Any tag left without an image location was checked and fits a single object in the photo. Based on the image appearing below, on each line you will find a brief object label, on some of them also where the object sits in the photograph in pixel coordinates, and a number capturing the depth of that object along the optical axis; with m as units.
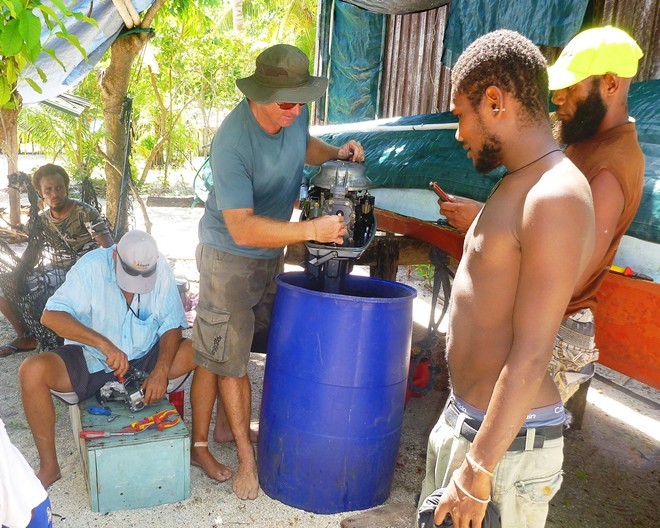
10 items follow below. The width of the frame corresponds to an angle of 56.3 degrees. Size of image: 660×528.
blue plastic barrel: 2.82
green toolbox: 2.95
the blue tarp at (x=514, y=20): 4.11
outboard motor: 2.81
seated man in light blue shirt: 3.18
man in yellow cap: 1.97
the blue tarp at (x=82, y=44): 4.23
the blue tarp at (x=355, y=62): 7.57
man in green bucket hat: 2.86
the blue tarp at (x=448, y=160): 2.33
